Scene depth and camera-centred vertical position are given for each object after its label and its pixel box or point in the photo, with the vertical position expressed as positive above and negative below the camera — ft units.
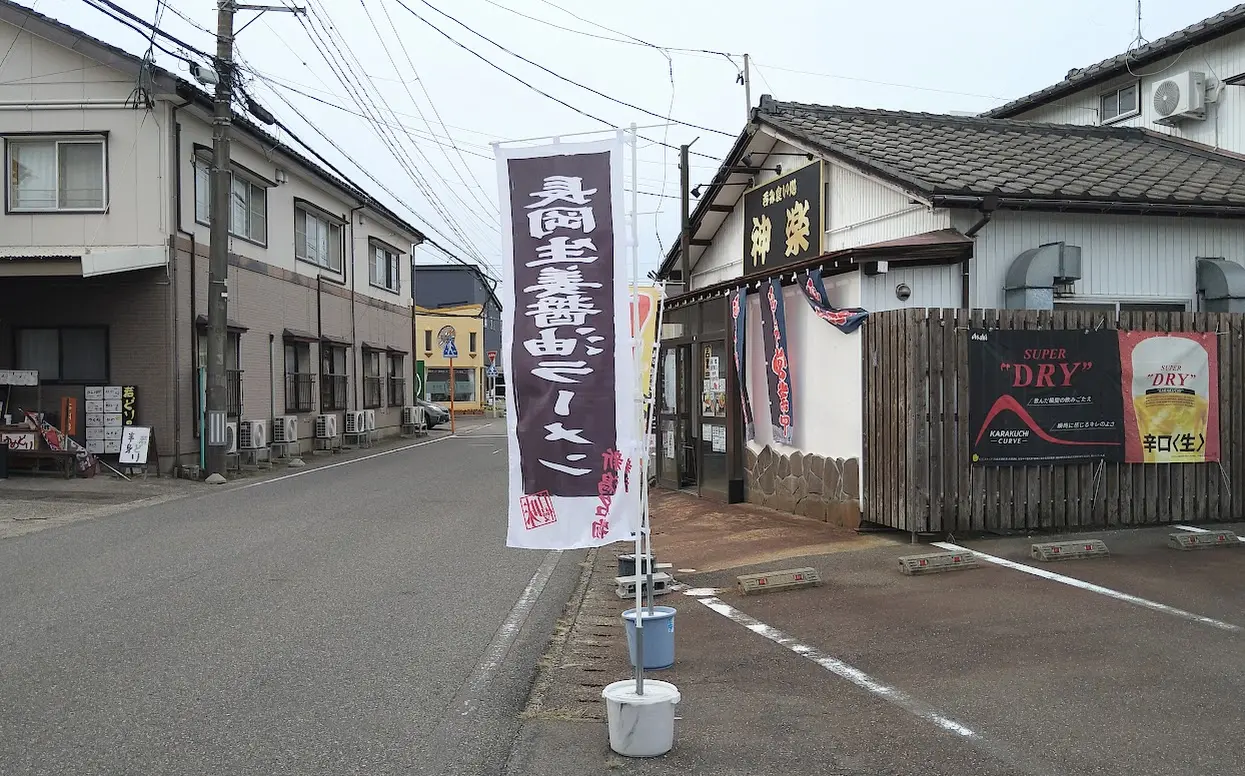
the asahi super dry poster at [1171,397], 34.30 -0.53
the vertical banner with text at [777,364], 38.83 +0.81
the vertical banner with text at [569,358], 16.38 +0.46
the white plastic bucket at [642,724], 14.89 -5.07
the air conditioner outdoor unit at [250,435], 66.74 -3.14
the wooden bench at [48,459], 55.57 -3.99
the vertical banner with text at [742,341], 42.50 +1.85
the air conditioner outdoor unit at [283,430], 73.72 -3.12
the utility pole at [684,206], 54.44 +9.83
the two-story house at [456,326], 183.83 +11.10
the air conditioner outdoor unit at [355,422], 90.84 -3.17
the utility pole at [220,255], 58.18 +7.82
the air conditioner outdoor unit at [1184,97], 52.08 +14.94
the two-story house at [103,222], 58.80 +9.97
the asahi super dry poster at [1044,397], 32.48 -0.50
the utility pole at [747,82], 76.33 +23.51
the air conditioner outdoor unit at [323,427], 83.35 -3.31
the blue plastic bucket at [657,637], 18.57 -4.81
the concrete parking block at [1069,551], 28.96 -4.92
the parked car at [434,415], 128.98 -3.84
